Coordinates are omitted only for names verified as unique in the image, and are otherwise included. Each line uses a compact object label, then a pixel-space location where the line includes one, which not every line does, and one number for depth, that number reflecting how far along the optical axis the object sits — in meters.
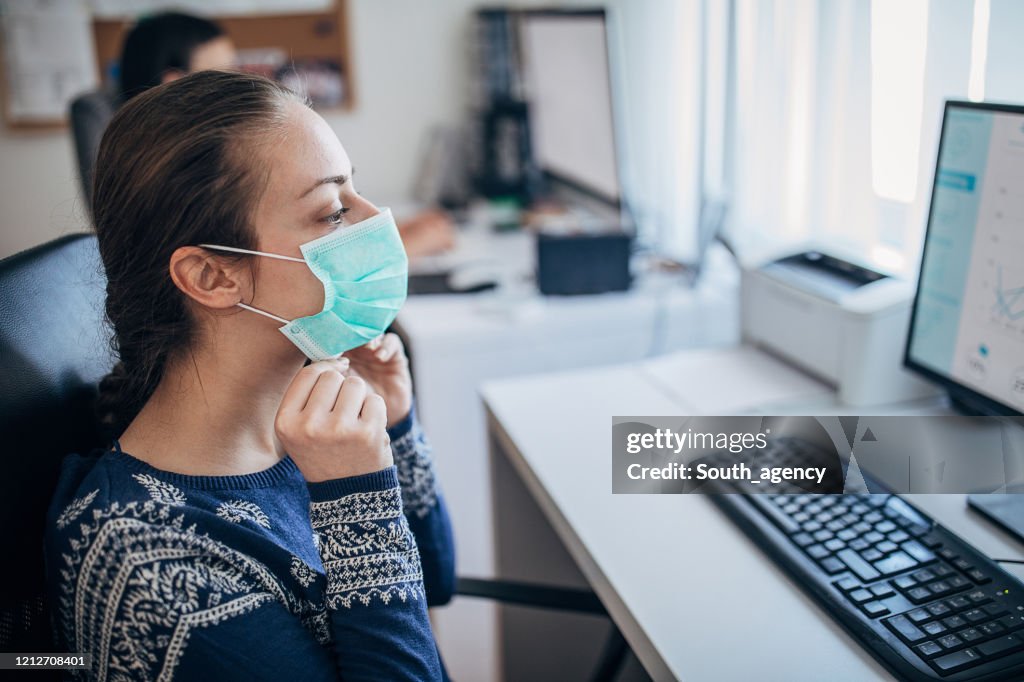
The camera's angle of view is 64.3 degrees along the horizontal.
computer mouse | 1.73
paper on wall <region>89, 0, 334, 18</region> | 2.69
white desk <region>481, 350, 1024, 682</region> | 0.73
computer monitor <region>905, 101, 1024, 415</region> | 0.88
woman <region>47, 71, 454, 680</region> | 0.68
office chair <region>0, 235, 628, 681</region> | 0.72
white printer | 1.12
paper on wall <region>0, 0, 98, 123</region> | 2.69
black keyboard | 0.68
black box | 1.64
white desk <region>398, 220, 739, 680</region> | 1.53
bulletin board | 2.71
